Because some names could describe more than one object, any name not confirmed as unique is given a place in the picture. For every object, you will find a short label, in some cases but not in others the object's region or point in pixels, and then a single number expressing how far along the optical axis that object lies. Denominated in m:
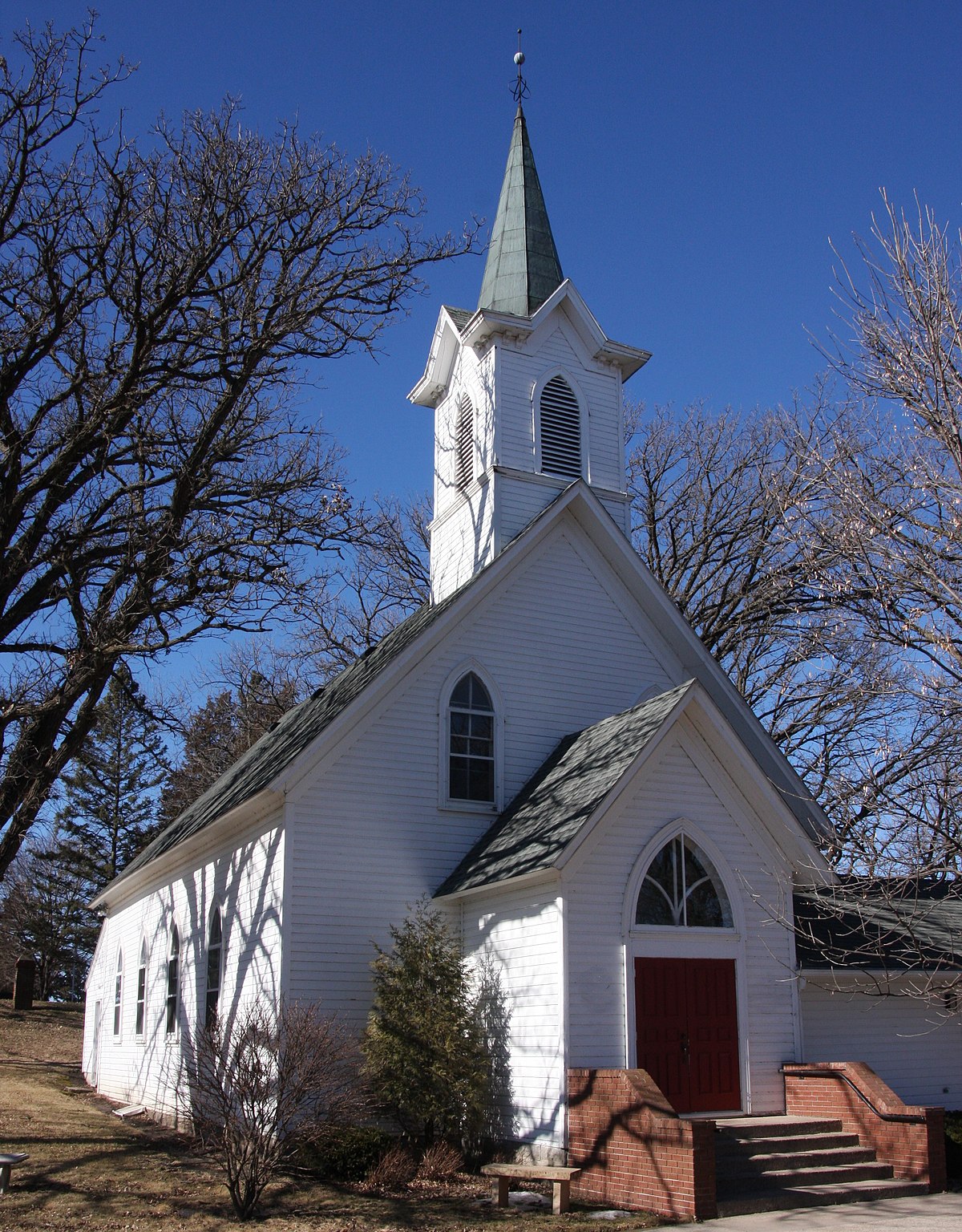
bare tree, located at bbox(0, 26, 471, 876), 14.98
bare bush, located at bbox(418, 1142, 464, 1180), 12.68
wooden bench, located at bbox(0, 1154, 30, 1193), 10.82
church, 13.13
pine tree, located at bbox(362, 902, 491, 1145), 13.04
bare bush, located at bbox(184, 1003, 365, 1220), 10.68
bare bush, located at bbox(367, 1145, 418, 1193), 12.12
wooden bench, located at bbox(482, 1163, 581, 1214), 11.23
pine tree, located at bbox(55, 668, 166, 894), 48.16
